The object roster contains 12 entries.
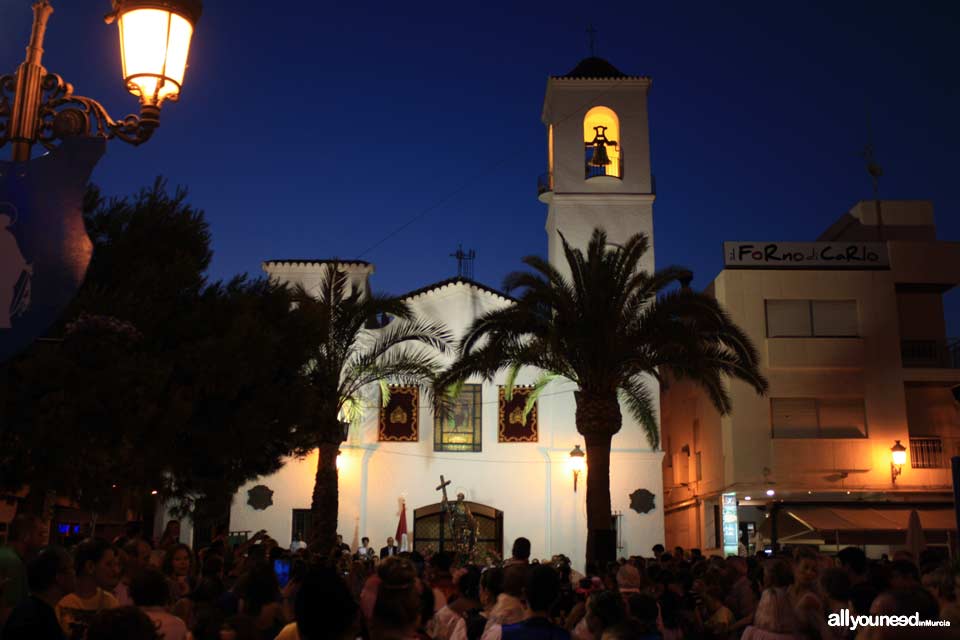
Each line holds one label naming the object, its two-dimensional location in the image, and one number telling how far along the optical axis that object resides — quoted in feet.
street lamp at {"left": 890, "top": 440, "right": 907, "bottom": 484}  97.25
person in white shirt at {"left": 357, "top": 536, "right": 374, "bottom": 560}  86.20
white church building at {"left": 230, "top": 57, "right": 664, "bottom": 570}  102.27
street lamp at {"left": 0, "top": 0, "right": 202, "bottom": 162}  20.40
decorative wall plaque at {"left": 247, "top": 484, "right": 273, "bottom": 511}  101.55
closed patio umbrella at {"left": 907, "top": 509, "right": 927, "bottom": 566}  55.42
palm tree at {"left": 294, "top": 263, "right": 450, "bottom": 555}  80.79
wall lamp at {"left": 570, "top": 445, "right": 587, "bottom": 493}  99.02
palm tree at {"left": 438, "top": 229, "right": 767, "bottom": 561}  71.56
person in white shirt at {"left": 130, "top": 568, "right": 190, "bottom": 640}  18.99
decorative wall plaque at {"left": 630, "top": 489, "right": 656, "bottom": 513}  102.92
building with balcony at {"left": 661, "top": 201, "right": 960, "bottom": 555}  97.91
